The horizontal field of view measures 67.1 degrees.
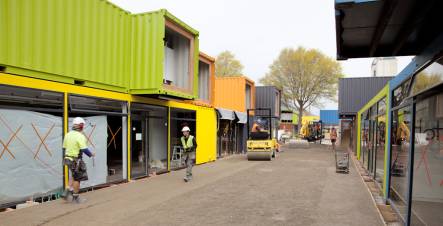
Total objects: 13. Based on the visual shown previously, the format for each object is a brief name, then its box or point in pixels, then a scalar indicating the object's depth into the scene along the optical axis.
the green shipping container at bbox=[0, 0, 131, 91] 6.71
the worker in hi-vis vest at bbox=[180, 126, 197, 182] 10.06
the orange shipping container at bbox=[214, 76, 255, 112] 20.81
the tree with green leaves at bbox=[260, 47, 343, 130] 38.50
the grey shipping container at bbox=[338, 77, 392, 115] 23.17
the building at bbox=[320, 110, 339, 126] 46.56
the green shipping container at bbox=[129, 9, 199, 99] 9.91
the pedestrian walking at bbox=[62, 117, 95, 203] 7.07
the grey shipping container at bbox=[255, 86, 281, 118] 24.81
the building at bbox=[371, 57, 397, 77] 32.12
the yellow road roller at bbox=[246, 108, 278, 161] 16.19
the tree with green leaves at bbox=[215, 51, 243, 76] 46.57
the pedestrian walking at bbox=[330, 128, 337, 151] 25.07
